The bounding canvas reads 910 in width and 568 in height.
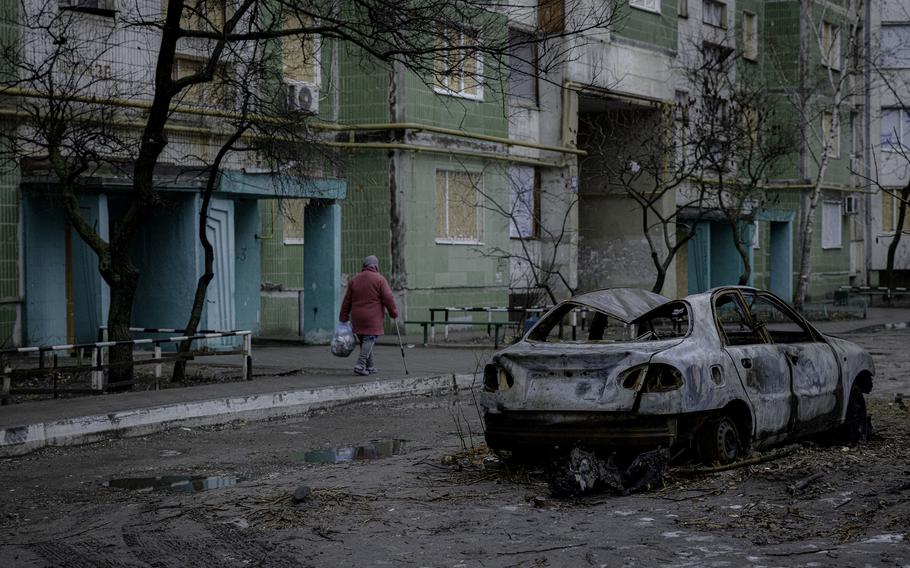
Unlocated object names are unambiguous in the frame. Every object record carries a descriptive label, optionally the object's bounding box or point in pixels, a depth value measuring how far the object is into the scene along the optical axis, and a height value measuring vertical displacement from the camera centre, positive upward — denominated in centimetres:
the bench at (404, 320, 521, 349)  2408 -105
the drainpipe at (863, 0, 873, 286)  4884 +455
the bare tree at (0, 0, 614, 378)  1362 +262
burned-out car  879 -83
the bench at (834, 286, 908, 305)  4228 -79
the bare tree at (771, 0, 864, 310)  4034 +694
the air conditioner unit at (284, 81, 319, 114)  2431 +340
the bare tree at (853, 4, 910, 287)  4997 +721
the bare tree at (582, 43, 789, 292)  2992 +333
